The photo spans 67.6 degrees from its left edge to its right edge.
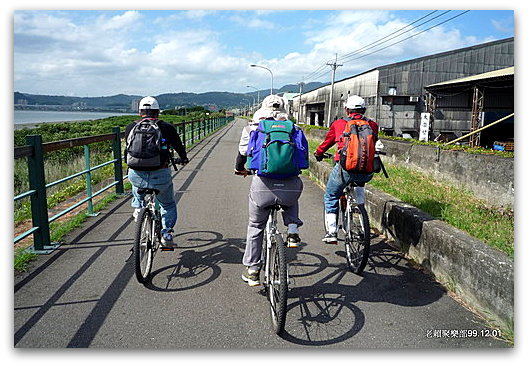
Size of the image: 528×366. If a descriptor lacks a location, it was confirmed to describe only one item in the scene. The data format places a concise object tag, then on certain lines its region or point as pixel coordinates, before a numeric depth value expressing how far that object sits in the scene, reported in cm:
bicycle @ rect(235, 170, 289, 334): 300
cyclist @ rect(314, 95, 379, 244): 435
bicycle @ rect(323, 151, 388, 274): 413
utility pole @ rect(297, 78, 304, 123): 5559
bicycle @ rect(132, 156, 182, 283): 377
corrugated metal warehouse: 2745
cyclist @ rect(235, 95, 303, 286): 344
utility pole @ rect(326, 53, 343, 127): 3683
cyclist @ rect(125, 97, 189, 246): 423
